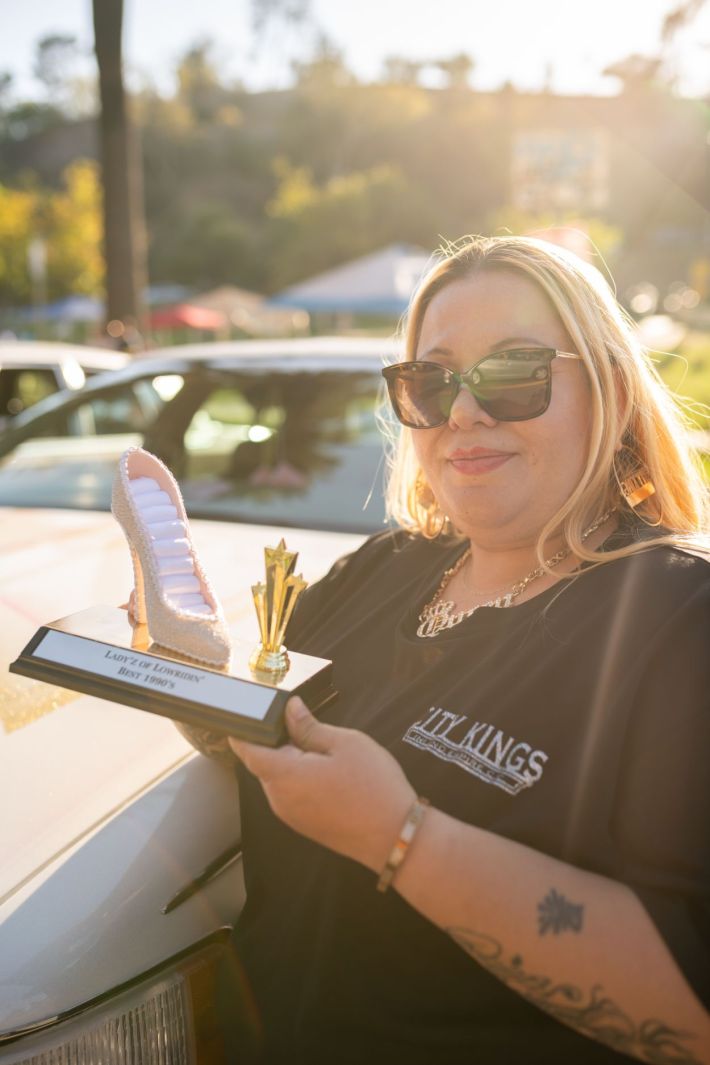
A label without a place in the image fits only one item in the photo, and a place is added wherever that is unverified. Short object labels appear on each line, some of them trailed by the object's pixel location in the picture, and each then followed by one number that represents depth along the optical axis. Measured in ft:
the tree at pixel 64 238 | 138.92
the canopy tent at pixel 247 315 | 146.72
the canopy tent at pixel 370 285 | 56.59
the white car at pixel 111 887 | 4.03
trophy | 3.59
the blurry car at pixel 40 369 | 19.38
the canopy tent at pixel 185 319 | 125.21
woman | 3.34
